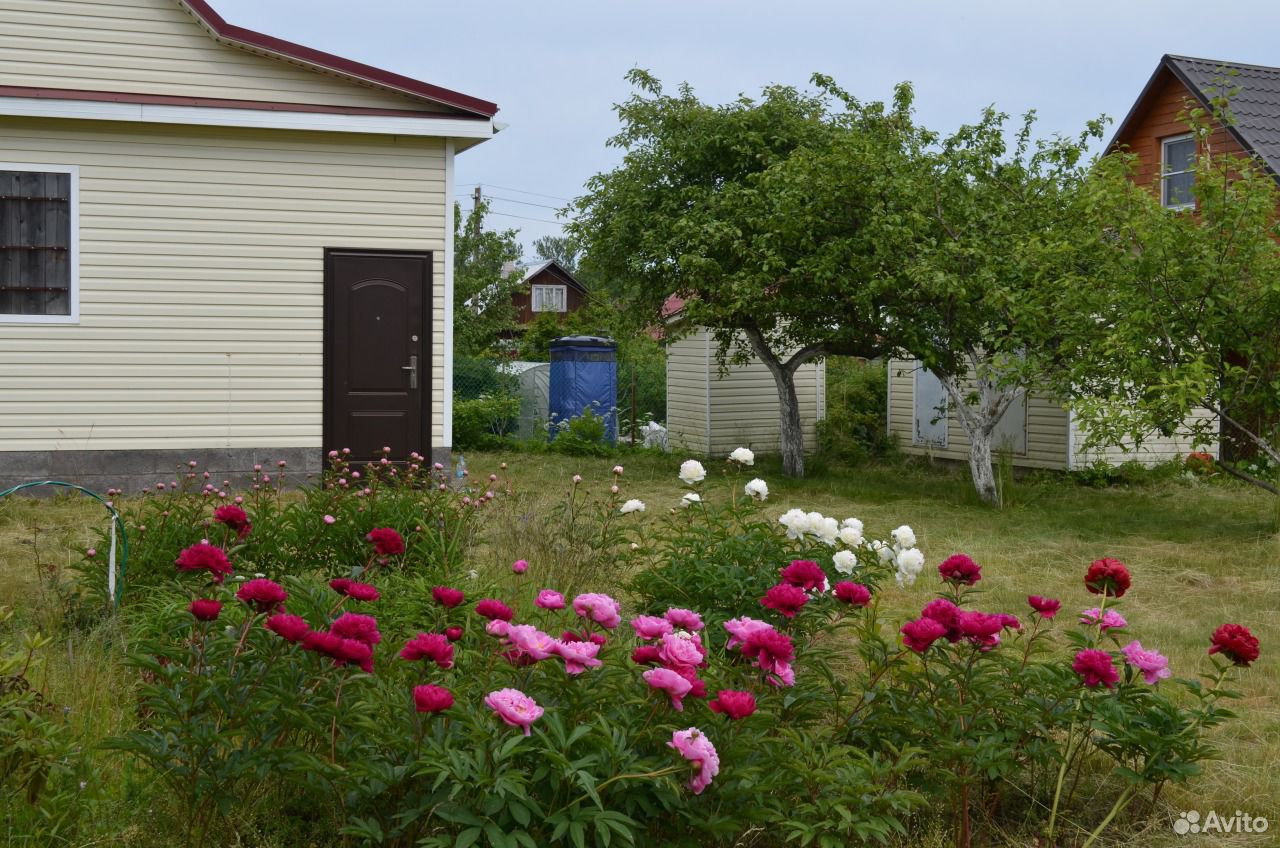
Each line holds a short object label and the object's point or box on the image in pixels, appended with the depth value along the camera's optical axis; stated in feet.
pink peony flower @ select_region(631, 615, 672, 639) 9.58
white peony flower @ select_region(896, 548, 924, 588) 14.96
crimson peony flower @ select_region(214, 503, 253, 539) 12.30
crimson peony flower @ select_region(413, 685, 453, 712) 8.47
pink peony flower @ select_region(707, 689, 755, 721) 8.82
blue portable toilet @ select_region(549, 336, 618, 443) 67.26
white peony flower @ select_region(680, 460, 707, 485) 17.31
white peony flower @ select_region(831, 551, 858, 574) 15.60
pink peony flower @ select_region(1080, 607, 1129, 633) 11.78
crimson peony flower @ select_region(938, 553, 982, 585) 11.63
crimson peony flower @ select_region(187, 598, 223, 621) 9.49
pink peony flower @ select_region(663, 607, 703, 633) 10.12
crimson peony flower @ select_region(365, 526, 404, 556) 12.39
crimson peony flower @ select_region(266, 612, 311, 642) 8.91
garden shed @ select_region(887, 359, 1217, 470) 51.24
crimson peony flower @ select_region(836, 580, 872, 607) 11.18
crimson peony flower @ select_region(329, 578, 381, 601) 10.11
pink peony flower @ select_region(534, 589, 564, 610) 10.15
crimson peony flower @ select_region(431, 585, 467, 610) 10.16
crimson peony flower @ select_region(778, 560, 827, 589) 11.78
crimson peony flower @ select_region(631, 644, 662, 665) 9.24
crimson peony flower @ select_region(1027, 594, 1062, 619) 11.43
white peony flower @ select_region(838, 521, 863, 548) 16.17
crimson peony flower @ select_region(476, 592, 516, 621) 9.53
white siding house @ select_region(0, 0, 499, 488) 34.71
